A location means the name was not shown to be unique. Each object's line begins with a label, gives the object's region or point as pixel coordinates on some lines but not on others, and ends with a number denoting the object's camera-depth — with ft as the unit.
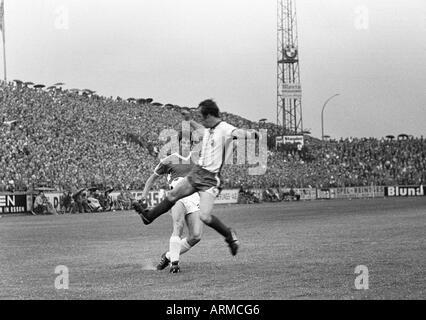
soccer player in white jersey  38.50
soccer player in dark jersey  41.68
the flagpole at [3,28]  186.02
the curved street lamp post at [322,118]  307.91
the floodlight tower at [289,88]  282.15
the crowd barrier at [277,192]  136.15
